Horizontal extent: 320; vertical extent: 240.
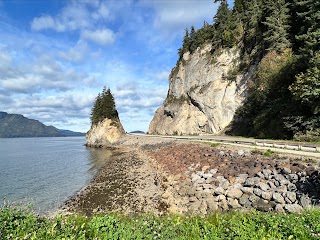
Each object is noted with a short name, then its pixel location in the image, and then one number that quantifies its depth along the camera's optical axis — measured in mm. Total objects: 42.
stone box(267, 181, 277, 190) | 14048
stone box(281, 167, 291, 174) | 14713
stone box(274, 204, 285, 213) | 11666
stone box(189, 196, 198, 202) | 15888
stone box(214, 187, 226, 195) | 15684
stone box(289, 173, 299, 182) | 13844
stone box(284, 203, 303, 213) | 11155
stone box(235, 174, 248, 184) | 16312
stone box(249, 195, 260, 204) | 13372
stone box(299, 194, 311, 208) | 11291
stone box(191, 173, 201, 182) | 20027
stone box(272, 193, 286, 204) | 12383
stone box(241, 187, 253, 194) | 14495
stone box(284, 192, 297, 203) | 12180
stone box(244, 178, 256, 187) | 15206
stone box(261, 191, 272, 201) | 13131
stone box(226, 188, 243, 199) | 14628
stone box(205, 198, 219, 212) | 14080
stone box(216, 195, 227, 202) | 14875
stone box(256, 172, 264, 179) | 15734
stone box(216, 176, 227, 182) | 17827
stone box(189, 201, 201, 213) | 14339
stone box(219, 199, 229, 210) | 13984
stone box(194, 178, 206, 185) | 18788
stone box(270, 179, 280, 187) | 14173
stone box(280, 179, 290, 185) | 13871
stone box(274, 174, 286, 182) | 14397
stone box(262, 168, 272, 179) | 15334
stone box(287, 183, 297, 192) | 13125
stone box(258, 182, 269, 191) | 14047
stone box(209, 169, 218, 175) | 19906
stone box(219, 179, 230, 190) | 16325
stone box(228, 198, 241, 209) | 13541
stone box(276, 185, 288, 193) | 13334
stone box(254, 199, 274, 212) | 12281
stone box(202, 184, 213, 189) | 17114
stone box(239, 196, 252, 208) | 13308
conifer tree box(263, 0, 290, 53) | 37344
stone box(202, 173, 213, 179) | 19419
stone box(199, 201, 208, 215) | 14042
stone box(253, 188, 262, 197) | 13825
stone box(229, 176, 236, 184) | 16878
